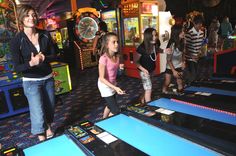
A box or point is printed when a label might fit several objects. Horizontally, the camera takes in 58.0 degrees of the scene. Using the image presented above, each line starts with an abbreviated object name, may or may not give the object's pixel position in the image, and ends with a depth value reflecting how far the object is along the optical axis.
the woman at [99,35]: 5.27
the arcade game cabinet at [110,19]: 5.94
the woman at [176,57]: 3.42
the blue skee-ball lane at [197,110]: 1.37
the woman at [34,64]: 1.92
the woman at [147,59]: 3.00
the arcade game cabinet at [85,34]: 7.25
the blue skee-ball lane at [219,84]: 1.99
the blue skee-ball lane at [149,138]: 1.03
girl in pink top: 2.26
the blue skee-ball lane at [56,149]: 1.08
